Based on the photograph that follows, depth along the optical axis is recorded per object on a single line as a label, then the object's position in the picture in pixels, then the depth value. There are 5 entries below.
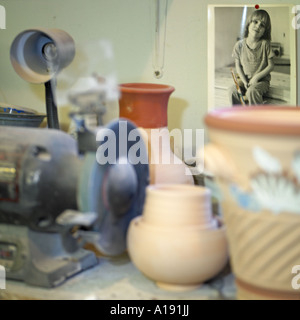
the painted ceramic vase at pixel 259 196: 0.96
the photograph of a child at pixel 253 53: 1.92
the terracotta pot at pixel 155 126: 1.45
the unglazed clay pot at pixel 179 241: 1.12
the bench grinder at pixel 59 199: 1.16
